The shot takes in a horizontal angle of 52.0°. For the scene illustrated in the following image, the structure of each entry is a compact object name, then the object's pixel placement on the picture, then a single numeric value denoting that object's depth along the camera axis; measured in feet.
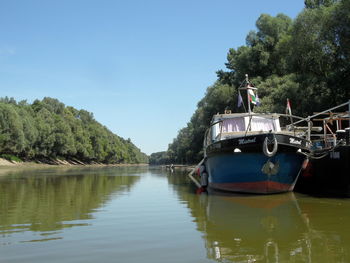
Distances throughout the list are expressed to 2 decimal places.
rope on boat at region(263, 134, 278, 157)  46.70
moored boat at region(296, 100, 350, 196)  49.01
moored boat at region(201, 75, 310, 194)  48.47
